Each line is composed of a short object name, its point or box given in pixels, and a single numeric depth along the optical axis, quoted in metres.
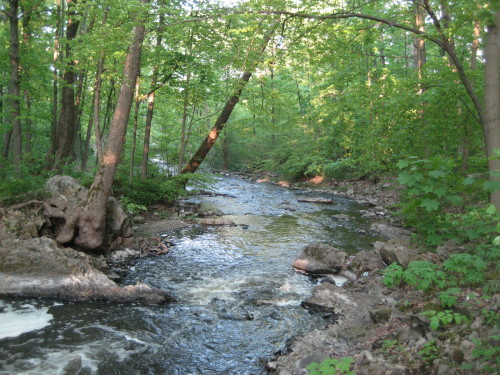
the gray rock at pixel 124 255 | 9.00
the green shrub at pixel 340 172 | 26.34
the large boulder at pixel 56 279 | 6.50
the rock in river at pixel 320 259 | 8.47
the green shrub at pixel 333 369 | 3.54
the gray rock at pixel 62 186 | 9.53
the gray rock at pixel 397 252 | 6.85
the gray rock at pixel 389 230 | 11.75
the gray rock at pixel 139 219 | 12.54
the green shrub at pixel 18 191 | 8.59
